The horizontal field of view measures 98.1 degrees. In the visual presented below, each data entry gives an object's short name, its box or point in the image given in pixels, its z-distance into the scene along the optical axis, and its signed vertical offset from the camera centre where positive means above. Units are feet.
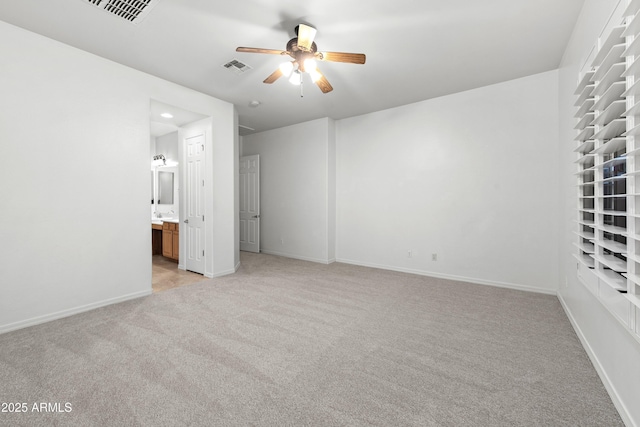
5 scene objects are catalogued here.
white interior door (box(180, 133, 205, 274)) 14.61 +0.42
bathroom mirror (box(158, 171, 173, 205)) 19.98 +1.73
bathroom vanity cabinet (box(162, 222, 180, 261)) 16.75 -1.74
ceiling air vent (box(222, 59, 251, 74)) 10.50 +5.63
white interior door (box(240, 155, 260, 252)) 20.95 +0.61
